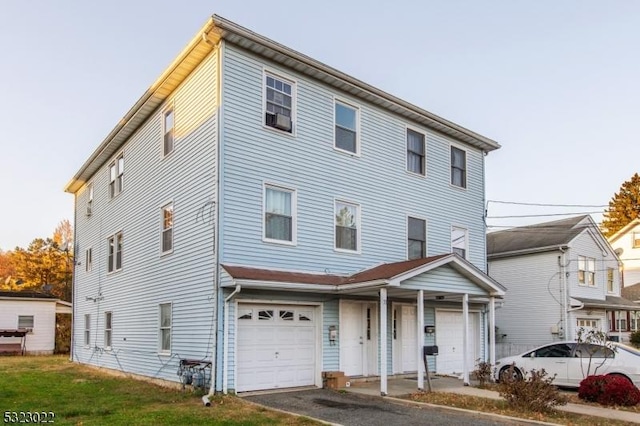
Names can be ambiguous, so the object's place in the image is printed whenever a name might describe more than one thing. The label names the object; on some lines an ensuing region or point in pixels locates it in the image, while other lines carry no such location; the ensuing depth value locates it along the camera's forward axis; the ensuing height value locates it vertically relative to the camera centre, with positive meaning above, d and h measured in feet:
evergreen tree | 172.11 +24.42
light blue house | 44.73 +5.55
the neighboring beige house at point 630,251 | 126.41 +8.08
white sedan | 48.37 -6.79
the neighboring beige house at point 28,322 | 99.60 -6.73
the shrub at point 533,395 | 36.42 -7.01
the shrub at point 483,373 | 50.34 -7.71
